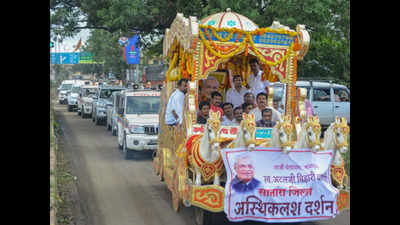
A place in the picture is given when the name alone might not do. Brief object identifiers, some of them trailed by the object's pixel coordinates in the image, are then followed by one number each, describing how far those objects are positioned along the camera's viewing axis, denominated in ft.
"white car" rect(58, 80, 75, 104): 138.51
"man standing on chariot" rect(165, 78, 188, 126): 29.92
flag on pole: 225.19
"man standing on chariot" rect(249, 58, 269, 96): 33.99
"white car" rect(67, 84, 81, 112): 112.88
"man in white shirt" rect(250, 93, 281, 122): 29.48
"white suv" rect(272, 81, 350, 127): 68.03
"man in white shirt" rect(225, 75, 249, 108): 33.53
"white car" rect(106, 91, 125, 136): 61.61
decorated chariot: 22.21
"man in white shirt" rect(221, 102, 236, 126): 29.50
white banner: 21.76
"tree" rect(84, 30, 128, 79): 151.73
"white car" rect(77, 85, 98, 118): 93.86
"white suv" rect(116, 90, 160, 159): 47.52
